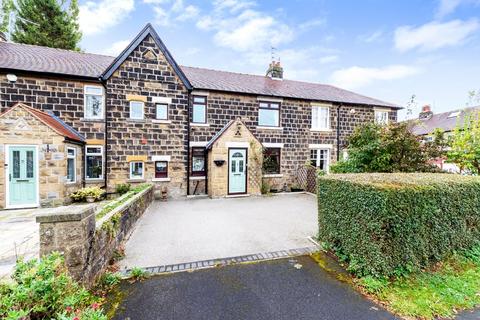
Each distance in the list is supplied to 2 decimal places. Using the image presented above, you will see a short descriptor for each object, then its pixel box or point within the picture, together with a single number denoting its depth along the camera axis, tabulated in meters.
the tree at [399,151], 7.29
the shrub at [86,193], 9.55
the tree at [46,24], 19.36
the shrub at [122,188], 10.79
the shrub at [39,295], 1.92
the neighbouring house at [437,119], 26.39
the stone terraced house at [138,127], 8.70
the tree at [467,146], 7.81
